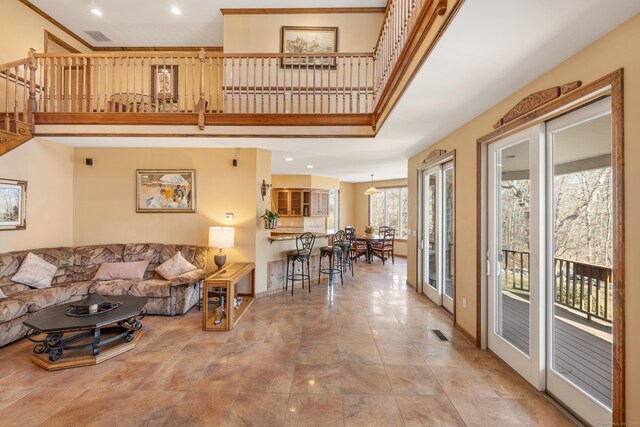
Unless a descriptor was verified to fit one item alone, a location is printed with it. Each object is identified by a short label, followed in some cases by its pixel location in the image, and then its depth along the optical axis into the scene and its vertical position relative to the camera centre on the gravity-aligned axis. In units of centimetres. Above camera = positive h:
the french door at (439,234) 421 -30
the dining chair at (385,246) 810 -88
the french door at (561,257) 198 -34
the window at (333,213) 1043 +9
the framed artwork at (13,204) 389 +14
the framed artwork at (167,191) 489 +41
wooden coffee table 267 -132
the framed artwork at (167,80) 596 +291
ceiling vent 557 +362
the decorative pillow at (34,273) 366 -78
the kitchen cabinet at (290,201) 934 +47
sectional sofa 319 -97
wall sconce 507 +49
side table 355 -111
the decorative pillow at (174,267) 435 -82
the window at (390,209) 959 +23
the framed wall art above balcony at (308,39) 524 +329
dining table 793 -72
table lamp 439 -39
